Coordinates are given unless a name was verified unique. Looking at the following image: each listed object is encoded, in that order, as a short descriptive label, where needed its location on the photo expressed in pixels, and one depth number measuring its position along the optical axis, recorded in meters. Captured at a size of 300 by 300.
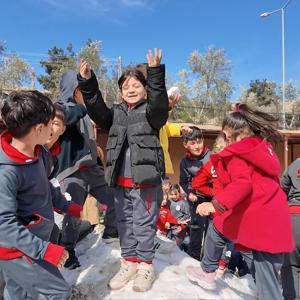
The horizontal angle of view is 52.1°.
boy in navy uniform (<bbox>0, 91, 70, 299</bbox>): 1.74
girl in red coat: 2.25
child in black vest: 2.39
